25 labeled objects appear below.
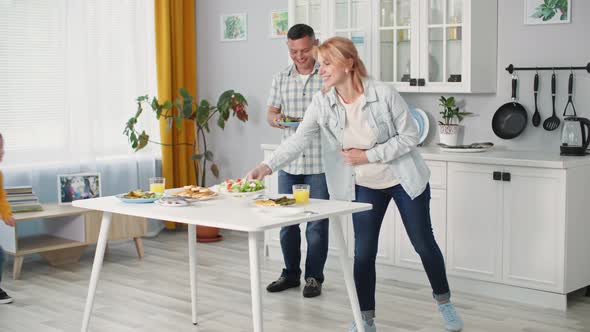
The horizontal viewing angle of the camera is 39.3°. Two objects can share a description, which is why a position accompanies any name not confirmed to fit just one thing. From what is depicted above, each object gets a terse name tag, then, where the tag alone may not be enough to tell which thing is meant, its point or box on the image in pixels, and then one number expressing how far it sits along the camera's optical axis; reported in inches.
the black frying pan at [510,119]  188.1
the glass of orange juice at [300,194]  135.7
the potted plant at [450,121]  193.8
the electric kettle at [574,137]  174.9
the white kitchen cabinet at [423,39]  184.1
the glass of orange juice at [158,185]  144.7
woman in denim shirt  137.1
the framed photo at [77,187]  216.5
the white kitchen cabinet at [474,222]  175.3
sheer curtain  215.3
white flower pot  193.6
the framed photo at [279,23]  238.1
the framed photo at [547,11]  179.6
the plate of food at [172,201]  133.3
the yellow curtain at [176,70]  247.3
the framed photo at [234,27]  249.3
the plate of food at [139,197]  137.2
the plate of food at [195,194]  139.1
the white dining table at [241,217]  115.5
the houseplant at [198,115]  236.4
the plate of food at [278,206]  123.6
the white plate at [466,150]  181.9
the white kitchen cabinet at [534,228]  166.1
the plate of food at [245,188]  138.8
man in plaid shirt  170.4
